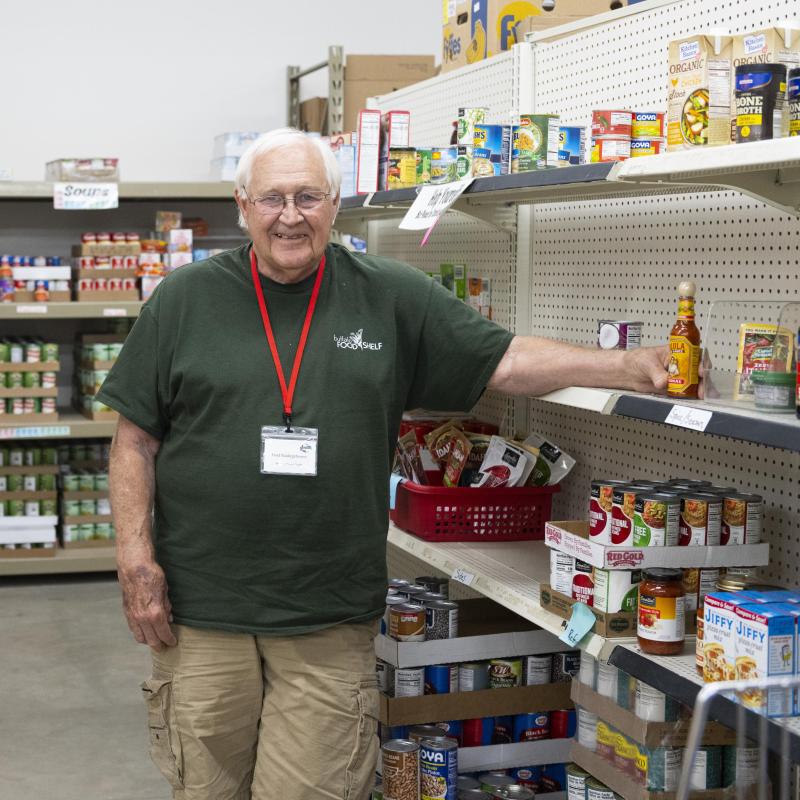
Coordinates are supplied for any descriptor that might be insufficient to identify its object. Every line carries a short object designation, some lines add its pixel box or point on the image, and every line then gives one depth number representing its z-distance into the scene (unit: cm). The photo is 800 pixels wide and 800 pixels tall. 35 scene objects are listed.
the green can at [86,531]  650
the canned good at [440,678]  323
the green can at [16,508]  633
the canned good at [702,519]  250
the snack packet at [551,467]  350
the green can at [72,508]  645
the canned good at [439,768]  304
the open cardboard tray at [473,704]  317
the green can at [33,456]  643
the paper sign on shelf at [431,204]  299
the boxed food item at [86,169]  625
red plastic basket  348
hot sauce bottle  239
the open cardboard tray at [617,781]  250
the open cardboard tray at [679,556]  250
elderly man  262
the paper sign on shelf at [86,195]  622
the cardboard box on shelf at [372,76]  644
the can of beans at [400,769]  307
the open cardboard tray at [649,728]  251
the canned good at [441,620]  327
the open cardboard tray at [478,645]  320
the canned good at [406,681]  319
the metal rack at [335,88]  647
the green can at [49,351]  630
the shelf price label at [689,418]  216
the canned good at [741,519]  253
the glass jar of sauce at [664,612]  240
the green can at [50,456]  643
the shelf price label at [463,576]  314
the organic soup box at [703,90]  223
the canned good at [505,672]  328
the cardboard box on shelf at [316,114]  707
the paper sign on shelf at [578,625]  258
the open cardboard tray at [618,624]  254
